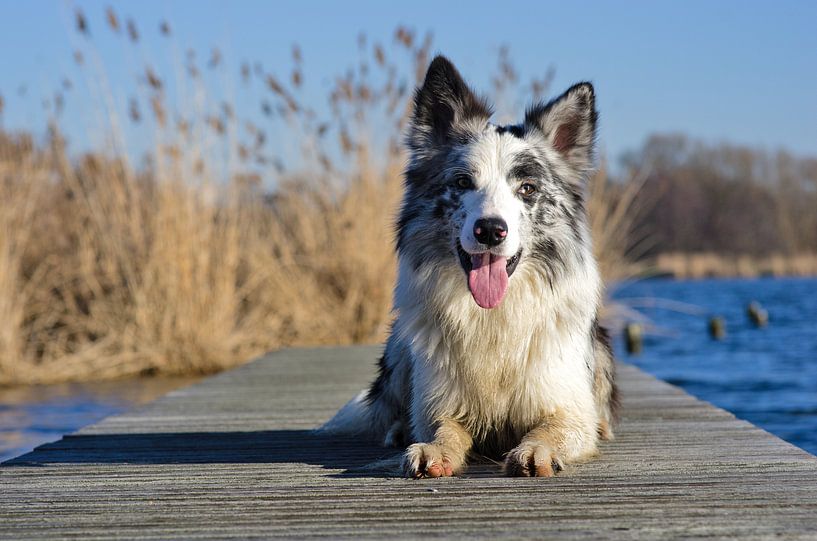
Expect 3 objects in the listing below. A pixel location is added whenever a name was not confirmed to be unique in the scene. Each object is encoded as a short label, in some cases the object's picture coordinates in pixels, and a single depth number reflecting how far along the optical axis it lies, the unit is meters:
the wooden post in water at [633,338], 14.67
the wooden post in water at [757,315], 19.67
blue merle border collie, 3.43
